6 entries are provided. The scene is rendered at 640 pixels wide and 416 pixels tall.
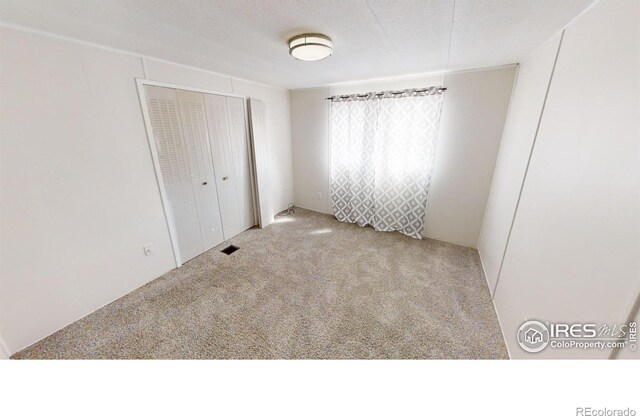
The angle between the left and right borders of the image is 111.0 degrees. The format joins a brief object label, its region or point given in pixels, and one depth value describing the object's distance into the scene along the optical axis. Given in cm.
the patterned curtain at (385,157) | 284
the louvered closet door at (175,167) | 212
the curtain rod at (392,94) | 264
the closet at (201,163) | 222
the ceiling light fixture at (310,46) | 154
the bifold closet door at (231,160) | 270
